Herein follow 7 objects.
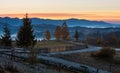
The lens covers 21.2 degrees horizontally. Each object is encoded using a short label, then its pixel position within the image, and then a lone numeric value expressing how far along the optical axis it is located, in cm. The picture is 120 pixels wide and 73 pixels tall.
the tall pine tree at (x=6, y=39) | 6681
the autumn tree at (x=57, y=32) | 12197
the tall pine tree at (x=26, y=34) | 5753
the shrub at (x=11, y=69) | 2312
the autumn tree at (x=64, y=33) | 12325
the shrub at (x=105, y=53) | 5981
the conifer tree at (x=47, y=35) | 13335
